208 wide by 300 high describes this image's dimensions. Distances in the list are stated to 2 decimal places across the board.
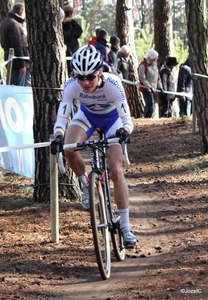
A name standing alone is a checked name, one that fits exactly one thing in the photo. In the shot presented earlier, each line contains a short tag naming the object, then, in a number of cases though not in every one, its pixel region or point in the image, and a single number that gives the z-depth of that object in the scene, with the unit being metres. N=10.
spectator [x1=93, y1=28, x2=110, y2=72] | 16.00
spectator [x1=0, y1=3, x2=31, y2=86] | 14.24
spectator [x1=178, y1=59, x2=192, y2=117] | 19.45
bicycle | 6.37
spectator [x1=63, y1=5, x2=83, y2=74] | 14.98
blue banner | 10.06
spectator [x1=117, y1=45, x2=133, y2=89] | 18.16
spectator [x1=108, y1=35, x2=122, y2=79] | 17.22
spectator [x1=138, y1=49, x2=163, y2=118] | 18.00
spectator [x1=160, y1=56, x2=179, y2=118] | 19.17
